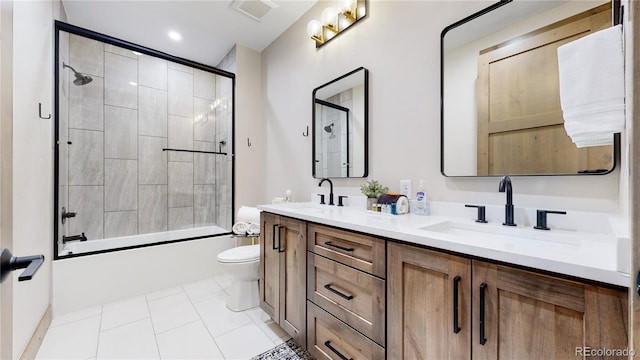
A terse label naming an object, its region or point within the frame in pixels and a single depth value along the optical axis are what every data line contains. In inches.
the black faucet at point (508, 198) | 42.6
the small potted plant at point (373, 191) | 64.7
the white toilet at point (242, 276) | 77.0
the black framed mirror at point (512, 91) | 40.1
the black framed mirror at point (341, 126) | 72.0
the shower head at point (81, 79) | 99.9
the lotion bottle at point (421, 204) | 56.2
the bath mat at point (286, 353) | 58.2
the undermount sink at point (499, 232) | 37.0
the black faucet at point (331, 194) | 80.9
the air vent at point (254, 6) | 86.7
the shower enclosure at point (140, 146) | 100.9
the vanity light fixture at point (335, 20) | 73.5
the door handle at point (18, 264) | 18.4
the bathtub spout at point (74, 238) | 86.2
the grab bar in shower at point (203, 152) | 125.2
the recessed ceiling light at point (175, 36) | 105.2
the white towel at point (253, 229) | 93.3
